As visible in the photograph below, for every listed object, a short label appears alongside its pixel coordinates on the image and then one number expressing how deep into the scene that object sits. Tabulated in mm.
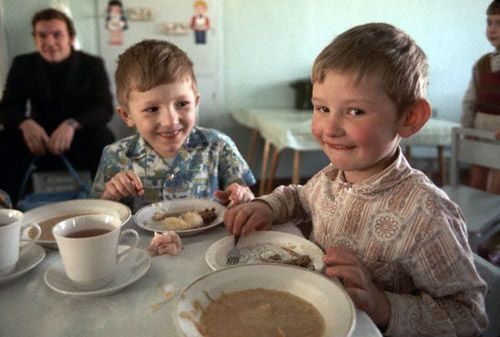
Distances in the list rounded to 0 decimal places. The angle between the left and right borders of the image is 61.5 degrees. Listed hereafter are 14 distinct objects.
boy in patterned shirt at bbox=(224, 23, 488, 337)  683
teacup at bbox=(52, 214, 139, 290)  654
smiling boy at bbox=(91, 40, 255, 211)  1217
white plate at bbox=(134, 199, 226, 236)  920
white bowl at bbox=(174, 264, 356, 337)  552
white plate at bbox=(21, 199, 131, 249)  978
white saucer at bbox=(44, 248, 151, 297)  659
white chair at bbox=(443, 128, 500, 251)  1830
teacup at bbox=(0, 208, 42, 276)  692
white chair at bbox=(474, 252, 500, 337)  825
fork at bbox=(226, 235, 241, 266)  784
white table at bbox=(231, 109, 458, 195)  2885
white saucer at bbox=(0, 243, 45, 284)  700
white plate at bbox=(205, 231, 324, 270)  766
